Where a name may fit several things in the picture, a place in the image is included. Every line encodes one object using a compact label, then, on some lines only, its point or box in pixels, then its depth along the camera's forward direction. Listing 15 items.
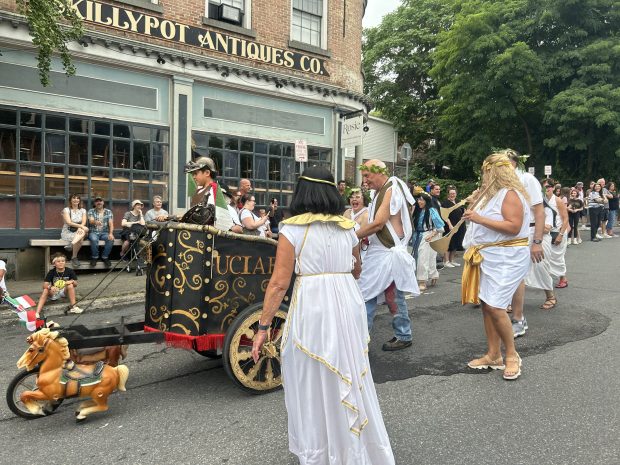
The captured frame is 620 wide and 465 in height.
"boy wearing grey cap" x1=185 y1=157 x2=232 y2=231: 3.99
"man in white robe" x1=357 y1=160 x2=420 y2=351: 4.66
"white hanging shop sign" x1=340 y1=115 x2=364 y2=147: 14.00
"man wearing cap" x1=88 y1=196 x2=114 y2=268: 9.91
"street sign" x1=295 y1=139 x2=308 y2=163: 9.78
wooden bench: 9.80
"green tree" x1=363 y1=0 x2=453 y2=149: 28.41
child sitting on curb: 6.96
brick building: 10.06
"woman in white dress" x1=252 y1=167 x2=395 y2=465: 2.49
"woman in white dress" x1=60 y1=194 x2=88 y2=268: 9.68
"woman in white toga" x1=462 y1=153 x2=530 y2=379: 4.16
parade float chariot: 3.63
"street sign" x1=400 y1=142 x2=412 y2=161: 15.50
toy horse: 3.32
